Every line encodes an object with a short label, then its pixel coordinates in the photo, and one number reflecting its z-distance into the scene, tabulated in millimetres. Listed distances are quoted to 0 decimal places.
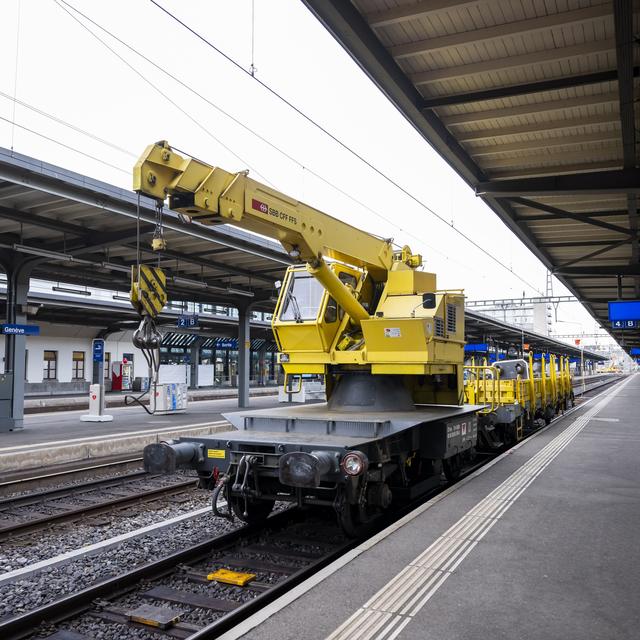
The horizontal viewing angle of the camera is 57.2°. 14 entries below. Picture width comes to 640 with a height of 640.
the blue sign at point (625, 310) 18062
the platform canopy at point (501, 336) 33803
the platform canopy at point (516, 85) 6164
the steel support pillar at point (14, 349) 15477
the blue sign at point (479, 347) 39188
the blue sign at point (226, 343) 42244
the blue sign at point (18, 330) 15078
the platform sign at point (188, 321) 22920
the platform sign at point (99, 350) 19344
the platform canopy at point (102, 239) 11375
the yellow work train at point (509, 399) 12816
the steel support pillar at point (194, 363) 44094
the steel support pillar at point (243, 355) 23953
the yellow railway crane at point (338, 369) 5723
